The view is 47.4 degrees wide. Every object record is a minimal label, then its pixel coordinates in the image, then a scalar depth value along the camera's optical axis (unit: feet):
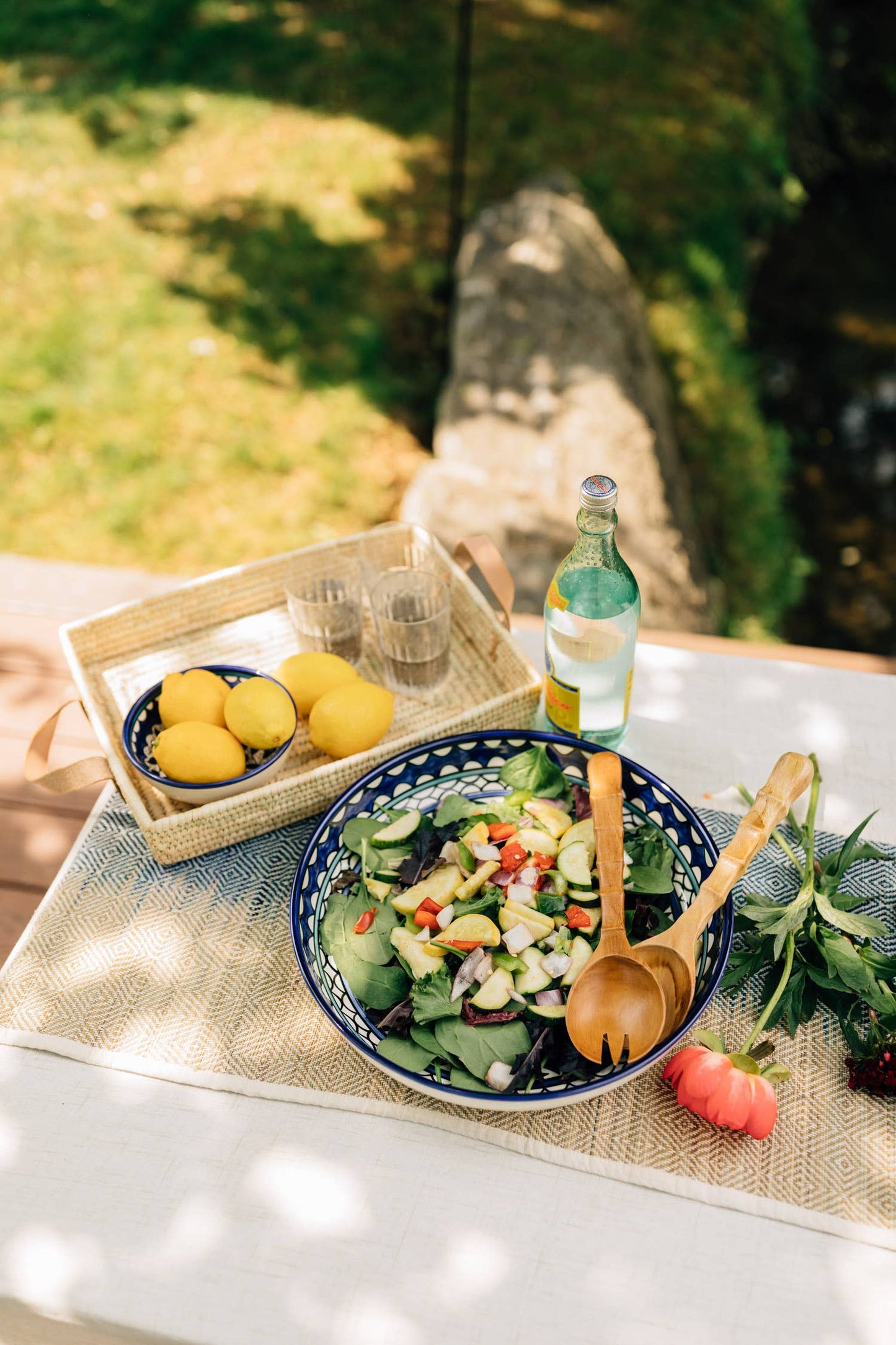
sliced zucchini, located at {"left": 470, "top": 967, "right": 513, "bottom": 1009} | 3.51
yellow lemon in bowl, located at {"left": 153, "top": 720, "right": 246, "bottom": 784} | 4.22
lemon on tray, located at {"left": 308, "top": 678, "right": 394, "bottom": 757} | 4.42
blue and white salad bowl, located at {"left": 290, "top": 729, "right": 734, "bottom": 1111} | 3.32
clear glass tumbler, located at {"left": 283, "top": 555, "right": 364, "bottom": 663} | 4.99
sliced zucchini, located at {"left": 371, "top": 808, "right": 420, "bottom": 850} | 4.10
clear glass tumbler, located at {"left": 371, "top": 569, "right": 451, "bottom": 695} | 4.85
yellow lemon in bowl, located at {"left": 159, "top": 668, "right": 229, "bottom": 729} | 4.43
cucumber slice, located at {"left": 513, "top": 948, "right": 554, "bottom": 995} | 3.54
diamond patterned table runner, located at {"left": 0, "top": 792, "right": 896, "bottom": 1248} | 3.42
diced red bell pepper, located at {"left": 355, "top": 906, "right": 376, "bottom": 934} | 3.79
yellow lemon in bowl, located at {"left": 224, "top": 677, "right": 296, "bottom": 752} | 4.32
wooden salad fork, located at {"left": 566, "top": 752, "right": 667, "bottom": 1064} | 3.45
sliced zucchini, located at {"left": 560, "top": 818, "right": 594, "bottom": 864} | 4.00
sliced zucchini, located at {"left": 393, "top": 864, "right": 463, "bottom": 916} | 3.79
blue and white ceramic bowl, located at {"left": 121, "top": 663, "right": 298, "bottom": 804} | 4.25
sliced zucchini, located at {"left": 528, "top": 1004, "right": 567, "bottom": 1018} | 3.49
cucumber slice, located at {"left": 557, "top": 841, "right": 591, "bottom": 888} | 3.86
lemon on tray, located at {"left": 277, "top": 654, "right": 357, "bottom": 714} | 4.67
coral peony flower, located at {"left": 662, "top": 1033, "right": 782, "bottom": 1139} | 3.37
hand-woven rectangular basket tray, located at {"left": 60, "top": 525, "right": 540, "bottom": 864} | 4.30
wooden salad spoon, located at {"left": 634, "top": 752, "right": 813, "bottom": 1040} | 3.55
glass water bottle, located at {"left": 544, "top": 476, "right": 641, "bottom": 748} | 4.25
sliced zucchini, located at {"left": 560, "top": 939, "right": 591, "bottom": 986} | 3.58
